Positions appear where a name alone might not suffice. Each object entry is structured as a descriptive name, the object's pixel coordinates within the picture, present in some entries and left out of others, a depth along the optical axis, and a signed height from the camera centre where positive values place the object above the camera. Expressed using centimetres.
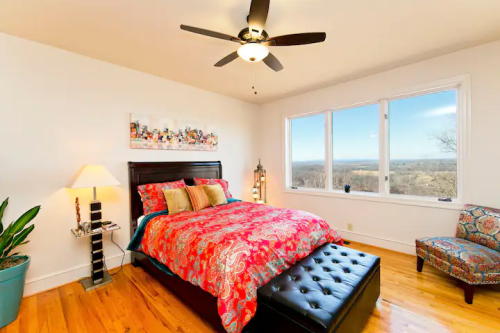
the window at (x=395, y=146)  284 +23
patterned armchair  200 -92
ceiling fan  168 +105
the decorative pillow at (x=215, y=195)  311 -48
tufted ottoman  132 -91
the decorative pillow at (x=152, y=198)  284 -46
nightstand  244 -114
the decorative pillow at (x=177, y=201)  274 -49
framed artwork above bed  308 +46
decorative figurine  249 -55
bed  166 -78
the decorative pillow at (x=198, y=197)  290 -48
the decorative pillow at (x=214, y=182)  350 -33
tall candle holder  464 -53
